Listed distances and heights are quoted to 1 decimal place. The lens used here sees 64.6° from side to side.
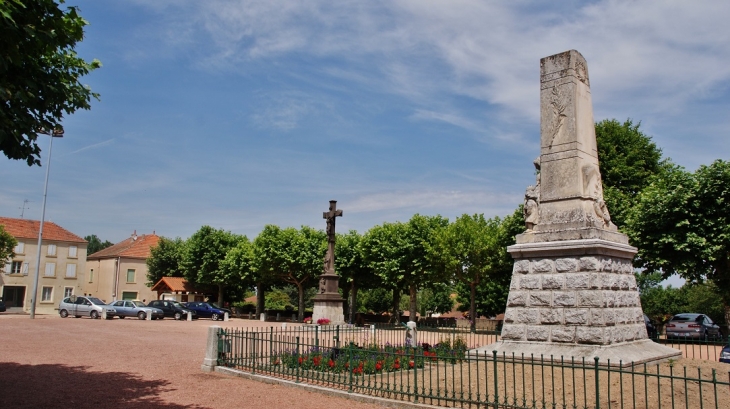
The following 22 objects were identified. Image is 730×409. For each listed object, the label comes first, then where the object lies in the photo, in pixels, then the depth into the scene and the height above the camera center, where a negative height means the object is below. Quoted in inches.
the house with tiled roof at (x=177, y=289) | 2114.7 -2.0
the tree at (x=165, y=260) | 2284.2 +113.8
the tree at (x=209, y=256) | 1959.9 +114.8
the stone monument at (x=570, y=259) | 389.4 +30.1
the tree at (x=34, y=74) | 243.0 +99.6
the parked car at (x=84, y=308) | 1471.5 -55.4
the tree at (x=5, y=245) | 1721.2 +115.9
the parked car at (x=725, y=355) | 480.7 -41.5
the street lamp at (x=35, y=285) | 1392.3 -2.1
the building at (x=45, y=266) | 2079.2 +69.3
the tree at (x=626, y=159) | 1133.1 +287.3
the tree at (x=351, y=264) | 1627.7 +84.1
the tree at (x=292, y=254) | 1651.1 +110.4
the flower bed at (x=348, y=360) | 436.8 -52.6
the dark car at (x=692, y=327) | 970.1 -37.6
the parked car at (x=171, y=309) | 1587.1 -54.8
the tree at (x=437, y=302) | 2674.7 -21.7
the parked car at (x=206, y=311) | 1660.9 -60.0
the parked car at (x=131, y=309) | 1482.5 -55.1
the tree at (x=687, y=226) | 829.8 +117.3
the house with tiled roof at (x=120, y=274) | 2395.4 +57.0
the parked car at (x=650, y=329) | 850.1 -40.2
